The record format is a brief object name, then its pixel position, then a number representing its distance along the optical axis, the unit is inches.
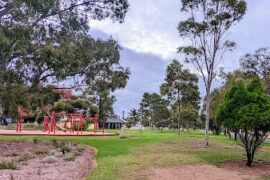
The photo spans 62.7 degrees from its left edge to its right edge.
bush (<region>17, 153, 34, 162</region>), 326.7
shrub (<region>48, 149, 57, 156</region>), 353.2
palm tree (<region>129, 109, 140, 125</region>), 1837.4
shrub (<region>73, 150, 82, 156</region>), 369.7
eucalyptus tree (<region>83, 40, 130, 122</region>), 486.3
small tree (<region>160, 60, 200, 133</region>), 819.6
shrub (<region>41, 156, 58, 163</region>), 311.6
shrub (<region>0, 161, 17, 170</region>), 273.5
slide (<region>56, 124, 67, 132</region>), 835.5
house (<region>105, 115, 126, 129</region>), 1775.6
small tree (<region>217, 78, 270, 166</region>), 336.1
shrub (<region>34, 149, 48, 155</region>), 380.6
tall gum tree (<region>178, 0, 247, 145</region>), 503.9
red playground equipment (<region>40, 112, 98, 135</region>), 757.9
